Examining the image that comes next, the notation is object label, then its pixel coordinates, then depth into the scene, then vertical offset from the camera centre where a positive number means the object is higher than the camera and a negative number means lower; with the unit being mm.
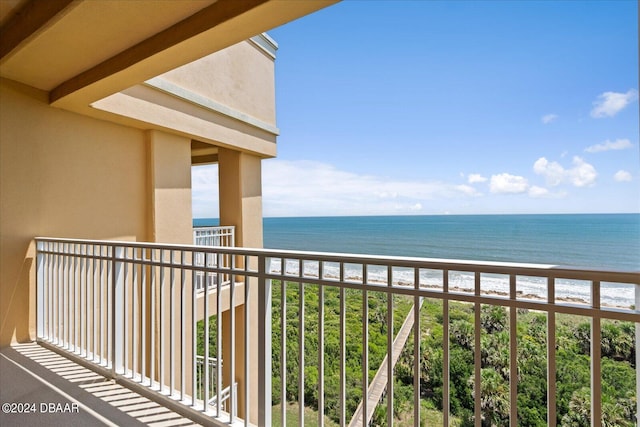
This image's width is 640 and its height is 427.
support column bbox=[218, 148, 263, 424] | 6762 +188
